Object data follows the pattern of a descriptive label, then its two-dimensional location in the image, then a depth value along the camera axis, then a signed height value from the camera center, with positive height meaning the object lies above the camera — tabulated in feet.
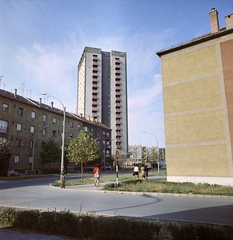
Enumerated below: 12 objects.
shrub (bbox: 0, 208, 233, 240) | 14.42 -4.58
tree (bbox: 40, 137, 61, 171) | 126.52 +5.04
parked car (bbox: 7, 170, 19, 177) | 102.45 -4.89
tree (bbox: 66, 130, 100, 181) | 73.05 +3.49
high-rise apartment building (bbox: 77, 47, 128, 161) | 245.86 +79.00
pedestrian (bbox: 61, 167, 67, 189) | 53.36 -3.22
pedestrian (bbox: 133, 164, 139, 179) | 70.59 -2.63
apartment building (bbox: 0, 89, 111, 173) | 111.14 +19.39
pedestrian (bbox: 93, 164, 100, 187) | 55.21 -3.20
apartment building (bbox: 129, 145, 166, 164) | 464.65 +15.69
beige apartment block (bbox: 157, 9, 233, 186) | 56.70 +14.29
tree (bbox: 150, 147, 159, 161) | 162.34 +5.27
